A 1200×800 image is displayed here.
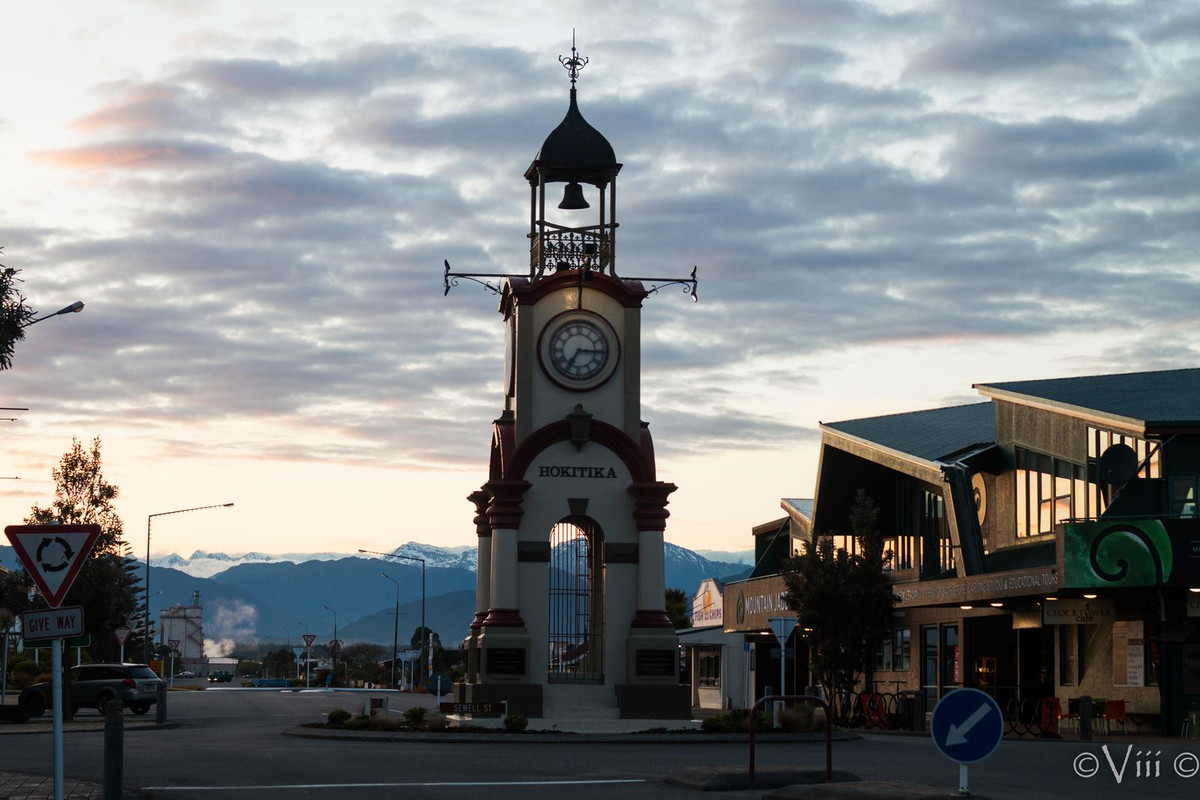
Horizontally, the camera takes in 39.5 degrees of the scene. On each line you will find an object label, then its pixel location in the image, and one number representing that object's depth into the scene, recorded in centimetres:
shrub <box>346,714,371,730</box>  3388
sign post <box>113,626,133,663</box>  5112
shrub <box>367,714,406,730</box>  3378
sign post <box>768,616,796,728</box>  3709
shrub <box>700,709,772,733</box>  3419
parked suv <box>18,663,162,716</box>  4688
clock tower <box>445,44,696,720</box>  3725
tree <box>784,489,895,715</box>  4744
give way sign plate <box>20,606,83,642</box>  1628
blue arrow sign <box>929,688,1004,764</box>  1484
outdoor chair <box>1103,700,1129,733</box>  3800
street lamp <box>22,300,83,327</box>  2880
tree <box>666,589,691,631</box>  10131
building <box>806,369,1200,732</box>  3775
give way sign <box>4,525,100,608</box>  1617
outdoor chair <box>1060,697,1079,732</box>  3953
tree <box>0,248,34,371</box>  1739
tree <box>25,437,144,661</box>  5734
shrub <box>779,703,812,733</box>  3412
